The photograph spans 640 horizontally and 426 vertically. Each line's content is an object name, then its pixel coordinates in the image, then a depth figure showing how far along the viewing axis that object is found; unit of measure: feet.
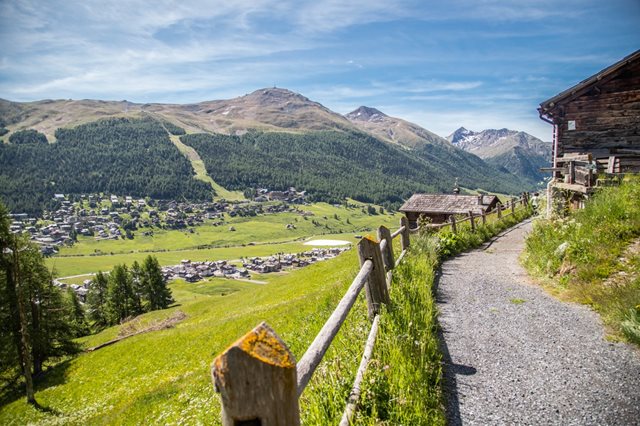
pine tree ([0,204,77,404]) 95.40
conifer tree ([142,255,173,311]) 252.21
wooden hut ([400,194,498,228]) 172.24
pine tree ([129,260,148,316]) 241.96
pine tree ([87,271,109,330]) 247.50
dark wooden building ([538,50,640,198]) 72.90
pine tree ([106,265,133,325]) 231.71
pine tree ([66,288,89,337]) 212.19
